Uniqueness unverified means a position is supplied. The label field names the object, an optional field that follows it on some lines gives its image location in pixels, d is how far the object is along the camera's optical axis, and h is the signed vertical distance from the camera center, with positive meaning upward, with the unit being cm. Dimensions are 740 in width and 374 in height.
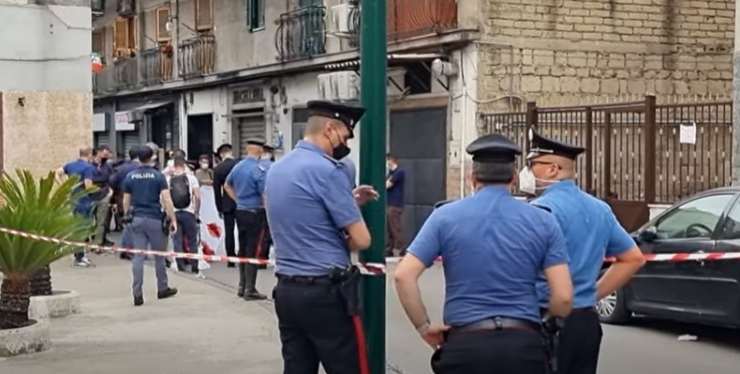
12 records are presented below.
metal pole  588 -10
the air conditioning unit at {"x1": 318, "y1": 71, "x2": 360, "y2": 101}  2073 +87
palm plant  923 -81
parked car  986 -121
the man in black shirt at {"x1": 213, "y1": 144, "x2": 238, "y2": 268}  1521 -92
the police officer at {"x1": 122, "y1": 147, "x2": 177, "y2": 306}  1209 -87
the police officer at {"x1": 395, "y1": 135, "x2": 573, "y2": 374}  441 -54
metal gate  1627 -19
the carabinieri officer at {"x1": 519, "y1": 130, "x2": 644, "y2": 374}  538 -54
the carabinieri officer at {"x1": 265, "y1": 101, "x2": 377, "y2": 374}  539 -52
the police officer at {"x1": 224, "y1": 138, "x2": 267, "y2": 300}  1231 -83
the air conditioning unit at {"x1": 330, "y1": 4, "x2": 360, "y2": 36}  2140 +211
